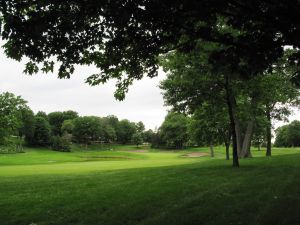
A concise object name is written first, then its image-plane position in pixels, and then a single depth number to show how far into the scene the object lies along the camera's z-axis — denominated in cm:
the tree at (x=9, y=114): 3497
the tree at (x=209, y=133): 4006
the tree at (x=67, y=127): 14488
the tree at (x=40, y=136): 11969
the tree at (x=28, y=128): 11406
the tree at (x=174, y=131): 12369
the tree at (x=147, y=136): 17388
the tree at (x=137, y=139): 15325
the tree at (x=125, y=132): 16612
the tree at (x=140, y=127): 18255
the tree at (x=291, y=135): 12826
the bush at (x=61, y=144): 10939
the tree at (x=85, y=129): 13512
